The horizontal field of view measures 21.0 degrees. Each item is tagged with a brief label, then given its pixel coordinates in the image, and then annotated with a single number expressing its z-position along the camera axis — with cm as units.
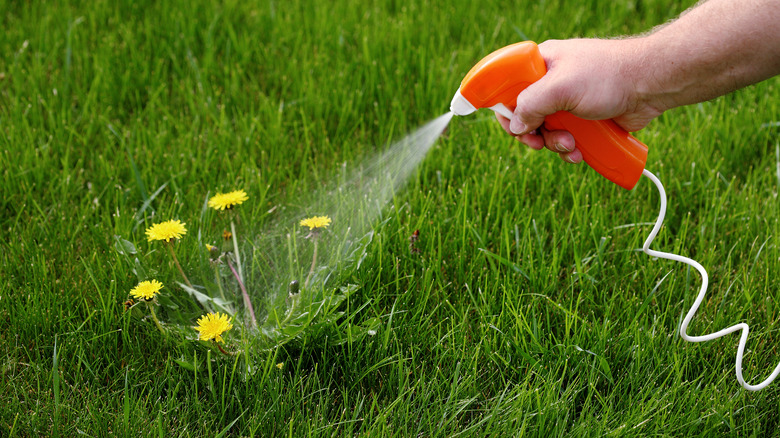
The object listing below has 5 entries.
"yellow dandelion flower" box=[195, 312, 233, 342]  166
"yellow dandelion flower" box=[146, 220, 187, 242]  171
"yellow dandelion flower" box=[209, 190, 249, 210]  174
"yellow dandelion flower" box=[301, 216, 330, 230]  172
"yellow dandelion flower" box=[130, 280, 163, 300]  167
